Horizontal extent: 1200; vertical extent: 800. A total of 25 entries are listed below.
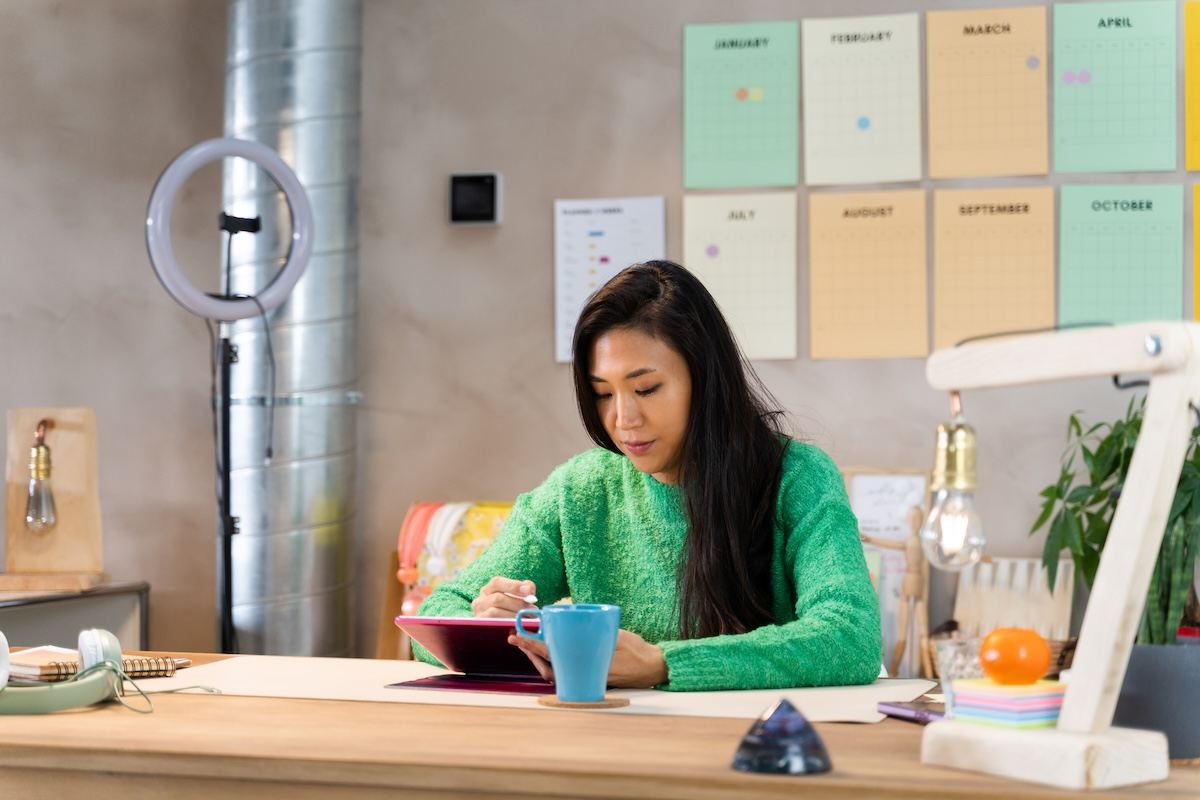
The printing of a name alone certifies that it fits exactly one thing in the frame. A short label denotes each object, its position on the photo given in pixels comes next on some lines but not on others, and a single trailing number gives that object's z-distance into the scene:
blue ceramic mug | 1.31
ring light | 2.76
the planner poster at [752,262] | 3.11
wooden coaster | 1.33
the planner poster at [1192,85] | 2.97
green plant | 2.44
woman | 1.78
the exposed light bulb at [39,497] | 2.83
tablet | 1.47
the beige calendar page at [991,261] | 3.02
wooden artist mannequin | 2.87
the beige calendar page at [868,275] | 3.06
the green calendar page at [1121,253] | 2.97
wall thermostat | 3.23
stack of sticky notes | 1.02
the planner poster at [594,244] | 3.16
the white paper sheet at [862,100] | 3.07
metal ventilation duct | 2.93
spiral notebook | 1.45
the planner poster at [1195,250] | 2.96
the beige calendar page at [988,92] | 3.03
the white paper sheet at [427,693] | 1.33
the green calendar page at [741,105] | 3.12
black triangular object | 0.98
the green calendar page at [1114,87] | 2.98
